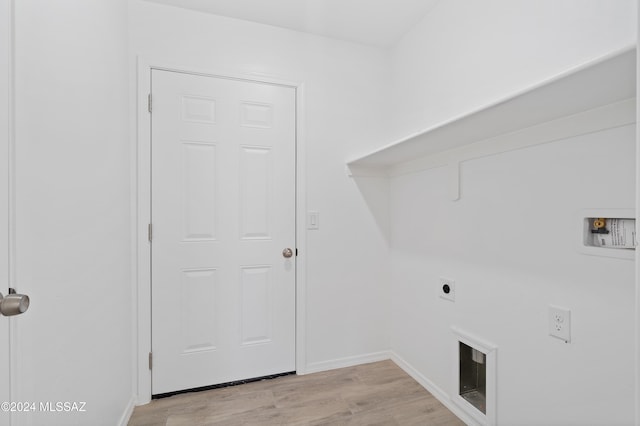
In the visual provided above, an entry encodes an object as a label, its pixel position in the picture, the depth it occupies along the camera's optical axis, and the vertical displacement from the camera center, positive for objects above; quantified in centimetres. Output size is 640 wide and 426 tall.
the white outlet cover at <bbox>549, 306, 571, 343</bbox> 116 -45
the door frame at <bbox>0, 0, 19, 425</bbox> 75 +8
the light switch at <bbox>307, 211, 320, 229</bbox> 211 -6
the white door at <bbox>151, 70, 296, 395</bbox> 182 -13
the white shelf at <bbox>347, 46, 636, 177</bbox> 82 +37
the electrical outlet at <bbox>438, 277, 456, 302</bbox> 171 -46
